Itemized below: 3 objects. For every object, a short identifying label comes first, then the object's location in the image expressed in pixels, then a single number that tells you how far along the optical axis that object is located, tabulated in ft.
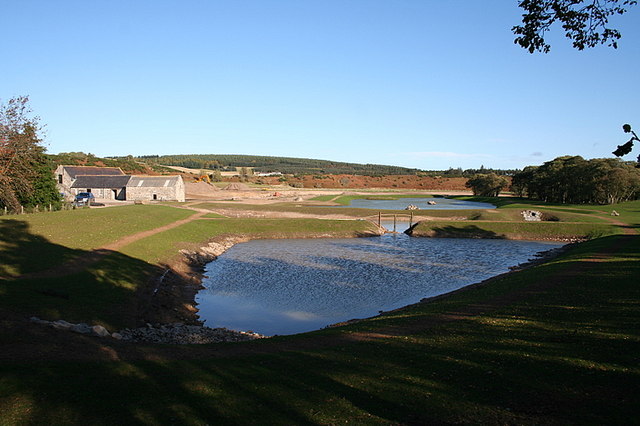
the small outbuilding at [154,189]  240.12
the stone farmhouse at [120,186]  240.94
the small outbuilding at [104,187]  247.29
